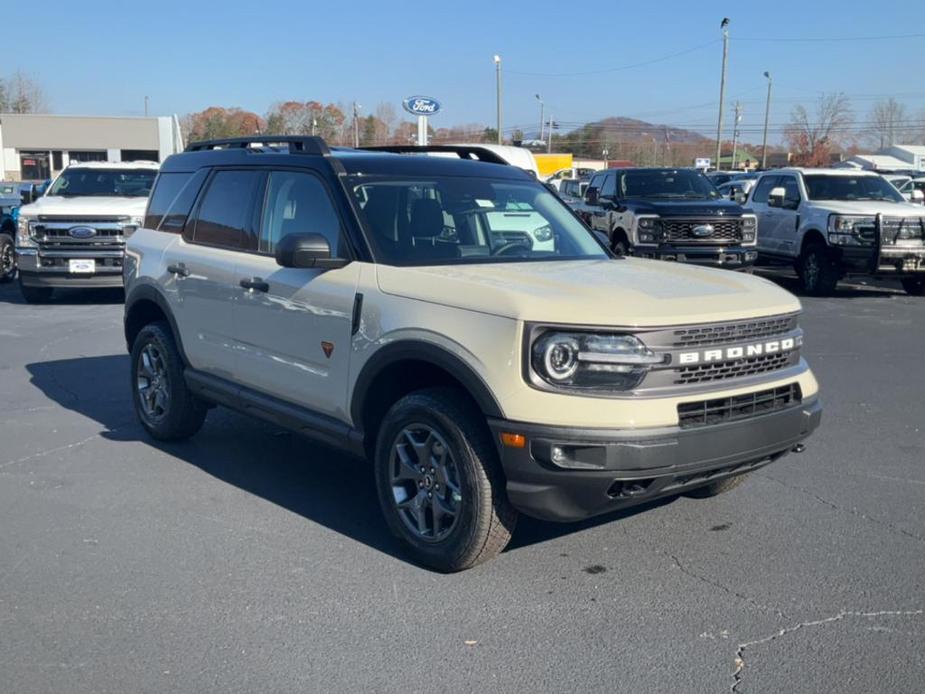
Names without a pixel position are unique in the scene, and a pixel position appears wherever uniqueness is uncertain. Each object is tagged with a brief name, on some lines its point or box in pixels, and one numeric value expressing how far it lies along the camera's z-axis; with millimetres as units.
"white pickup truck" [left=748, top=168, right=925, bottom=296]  13922
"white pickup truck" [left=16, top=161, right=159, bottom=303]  13258
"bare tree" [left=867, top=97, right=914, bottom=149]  108375
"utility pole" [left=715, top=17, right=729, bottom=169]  46850
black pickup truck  13914
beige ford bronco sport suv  3936
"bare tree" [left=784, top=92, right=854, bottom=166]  86250
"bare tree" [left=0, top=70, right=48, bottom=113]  99125
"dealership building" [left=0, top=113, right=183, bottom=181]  64938
